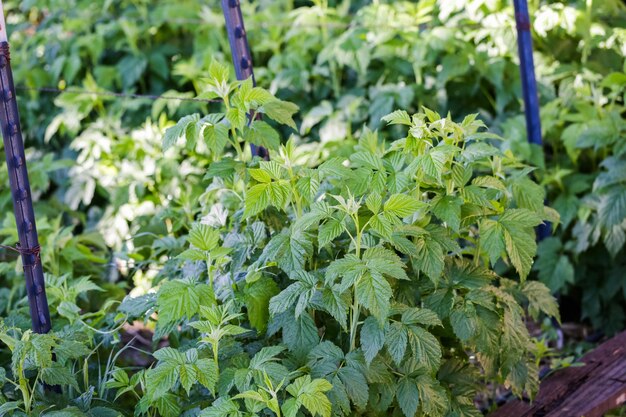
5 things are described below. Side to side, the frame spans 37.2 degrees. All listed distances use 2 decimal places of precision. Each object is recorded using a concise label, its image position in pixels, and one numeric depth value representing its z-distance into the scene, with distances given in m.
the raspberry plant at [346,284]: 2.18
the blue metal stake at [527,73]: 3.56
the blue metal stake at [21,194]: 2.54
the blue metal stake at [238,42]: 2.96
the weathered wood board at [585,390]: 2.79
